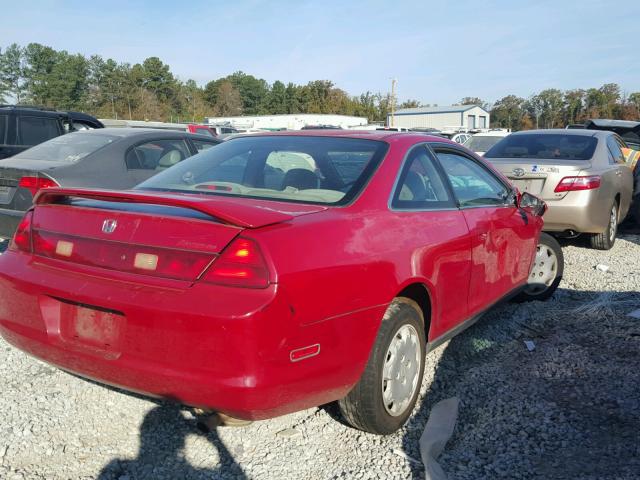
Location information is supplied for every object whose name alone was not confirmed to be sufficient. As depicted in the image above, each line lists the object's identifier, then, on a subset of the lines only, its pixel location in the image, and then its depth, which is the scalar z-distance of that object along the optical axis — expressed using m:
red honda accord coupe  2.22
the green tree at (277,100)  93.62
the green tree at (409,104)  105.31
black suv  9.14
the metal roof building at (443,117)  66.38
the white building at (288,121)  49.00
